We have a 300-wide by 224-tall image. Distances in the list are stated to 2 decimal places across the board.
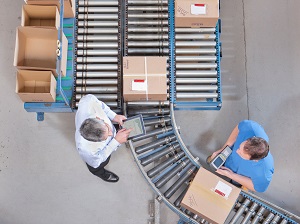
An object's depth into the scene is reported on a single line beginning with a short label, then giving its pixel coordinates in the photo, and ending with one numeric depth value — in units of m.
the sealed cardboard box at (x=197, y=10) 4.00
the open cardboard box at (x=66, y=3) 3.81
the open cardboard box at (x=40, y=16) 3.82
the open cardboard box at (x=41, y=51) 3.93
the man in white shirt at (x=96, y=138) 3.08
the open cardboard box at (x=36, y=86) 3.74
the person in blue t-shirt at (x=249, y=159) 3.19
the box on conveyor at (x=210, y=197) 3.76
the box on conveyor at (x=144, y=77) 3.89
